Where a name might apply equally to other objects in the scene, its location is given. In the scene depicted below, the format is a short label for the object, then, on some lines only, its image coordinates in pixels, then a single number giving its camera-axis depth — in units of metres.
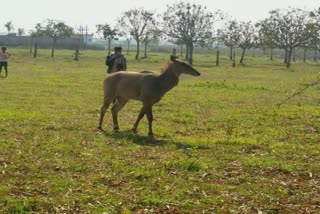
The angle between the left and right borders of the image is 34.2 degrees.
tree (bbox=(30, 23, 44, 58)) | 82.94
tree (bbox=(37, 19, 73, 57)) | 81.31
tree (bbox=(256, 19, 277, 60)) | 68.25
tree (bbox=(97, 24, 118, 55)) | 81.09
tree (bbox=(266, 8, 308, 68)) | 66.88
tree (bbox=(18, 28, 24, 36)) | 104.69
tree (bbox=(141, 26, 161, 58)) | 74.59
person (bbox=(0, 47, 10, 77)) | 28.77
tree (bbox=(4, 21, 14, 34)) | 108.62
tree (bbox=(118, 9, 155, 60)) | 78.62
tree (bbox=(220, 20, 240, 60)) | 74.12
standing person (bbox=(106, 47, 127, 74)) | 16.80
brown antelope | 12.36
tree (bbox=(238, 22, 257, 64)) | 71.75
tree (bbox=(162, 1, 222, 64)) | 70.00
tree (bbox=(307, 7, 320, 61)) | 64.25
